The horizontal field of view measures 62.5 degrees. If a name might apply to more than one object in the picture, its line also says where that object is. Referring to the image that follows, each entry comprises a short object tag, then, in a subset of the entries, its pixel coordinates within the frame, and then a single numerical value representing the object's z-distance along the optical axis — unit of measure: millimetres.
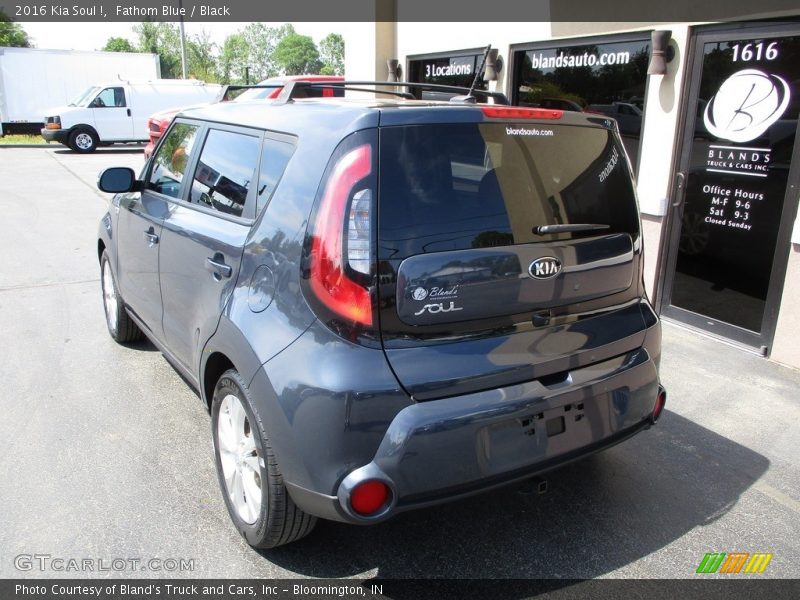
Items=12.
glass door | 4875
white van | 21031
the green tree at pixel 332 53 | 105850
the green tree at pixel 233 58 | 71388
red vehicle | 11771
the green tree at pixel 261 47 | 94875
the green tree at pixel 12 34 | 47791
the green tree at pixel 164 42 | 62750
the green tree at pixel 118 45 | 77375
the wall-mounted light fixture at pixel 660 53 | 5469
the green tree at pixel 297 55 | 115750
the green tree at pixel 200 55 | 57312
